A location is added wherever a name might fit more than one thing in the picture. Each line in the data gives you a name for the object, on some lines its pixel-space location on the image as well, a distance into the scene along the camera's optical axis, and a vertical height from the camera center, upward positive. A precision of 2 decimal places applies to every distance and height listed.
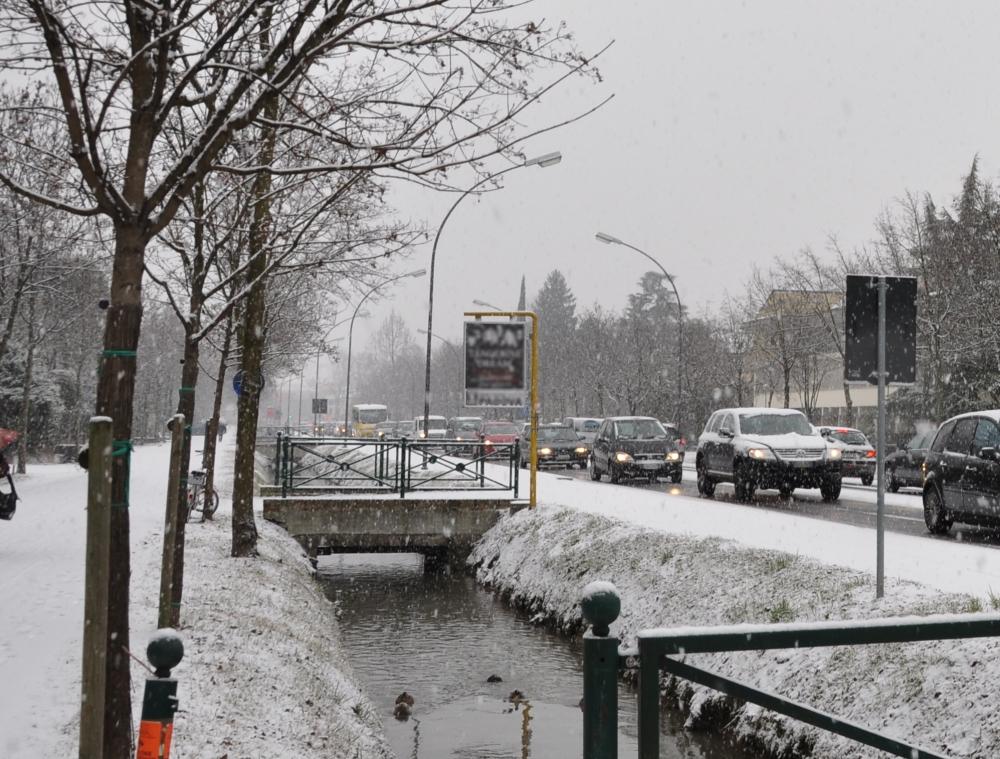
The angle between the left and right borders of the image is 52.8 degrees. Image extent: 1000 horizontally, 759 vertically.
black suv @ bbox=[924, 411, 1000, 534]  12.84 -0.80
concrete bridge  18.14 -2.19
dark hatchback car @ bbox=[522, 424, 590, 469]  35.69 -1.56
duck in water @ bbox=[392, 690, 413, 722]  9.44 -2.94
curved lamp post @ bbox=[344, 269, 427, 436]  12.89 +3.23
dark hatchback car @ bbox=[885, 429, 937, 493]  23.98 -1.29
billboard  18.14 +0.71
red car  42.76 -1.29
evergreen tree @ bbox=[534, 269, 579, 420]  72.88 +2.58
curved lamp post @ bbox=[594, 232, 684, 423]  35.53 +5.86
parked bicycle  16.17 -1.74
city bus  75.75 -1.30
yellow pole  17.47 +0.30
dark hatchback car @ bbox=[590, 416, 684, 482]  27.09 -1.26
